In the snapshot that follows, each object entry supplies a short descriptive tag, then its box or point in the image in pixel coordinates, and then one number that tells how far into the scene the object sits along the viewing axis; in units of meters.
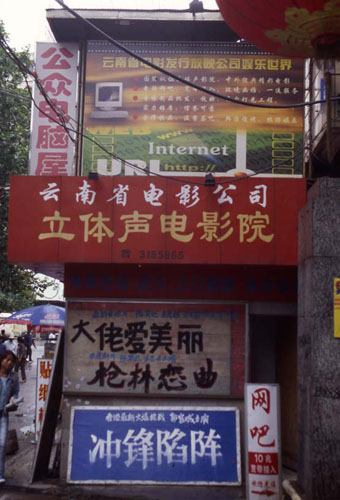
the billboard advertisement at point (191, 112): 12.91
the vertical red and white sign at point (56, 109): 12.81
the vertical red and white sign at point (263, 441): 8.09
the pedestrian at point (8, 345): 21.20
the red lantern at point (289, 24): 5.58
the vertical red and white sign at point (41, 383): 10.99
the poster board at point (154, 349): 9.97
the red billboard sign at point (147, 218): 9.32
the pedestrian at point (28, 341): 33.67
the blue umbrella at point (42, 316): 18.72
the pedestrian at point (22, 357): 26.05
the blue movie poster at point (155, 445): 9.52
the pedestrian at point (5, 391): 9.67
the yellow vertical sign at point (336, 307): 6.63
